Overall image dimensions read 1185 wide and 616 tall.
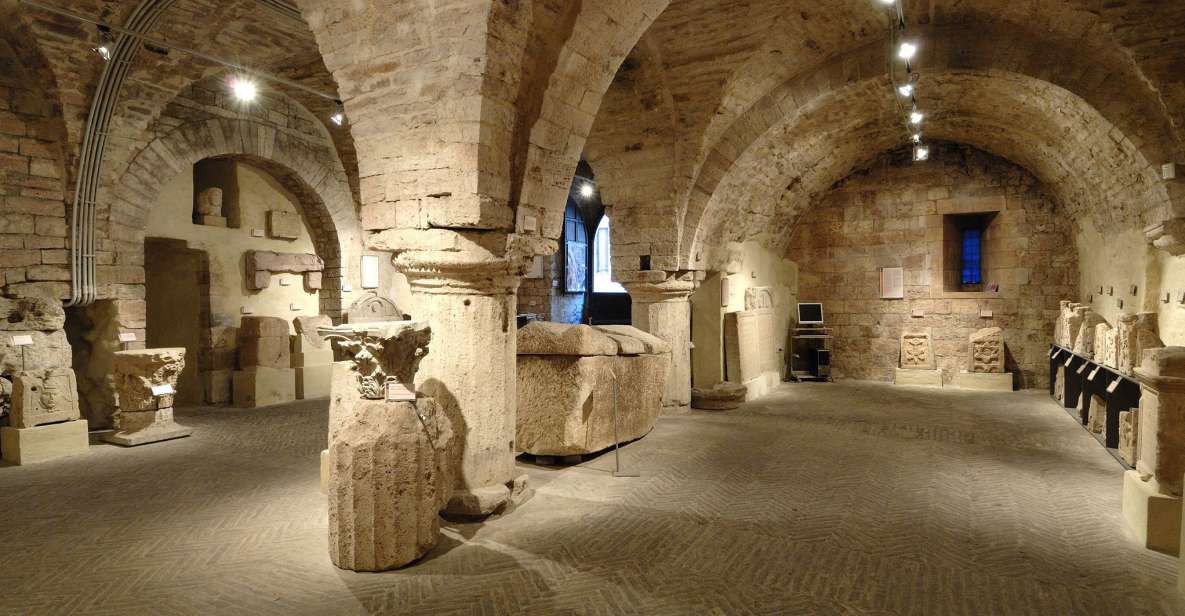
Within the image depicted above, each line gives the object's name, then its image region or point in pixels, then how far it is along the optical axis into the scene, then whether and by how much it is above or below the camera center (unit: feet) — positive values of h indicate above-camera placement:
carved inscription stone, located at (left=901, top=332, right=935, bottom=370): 37.09 -3.05
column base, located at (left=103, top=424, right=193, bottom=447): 22.00 -4.73
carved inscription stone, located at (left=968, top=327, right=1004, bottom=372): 34.88 -2.82
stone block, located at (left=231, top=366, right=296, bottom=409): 30.37 -4.16
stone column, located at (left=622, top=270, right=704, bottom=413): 27.30 -0.60
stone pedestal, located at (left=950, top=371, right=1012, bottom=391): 34.56 -4.45
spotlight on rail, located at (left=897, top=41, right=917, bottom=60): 20.48 +7.91
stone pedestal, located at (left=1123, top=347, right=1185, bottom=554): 12.51 -3.06
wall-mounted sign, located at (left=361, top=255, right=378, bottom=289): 35.68 +1.53
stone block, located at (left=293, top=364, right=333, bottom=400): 32.35 -4.19
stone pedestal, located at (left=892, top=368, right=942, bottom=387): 36.47 -4.49
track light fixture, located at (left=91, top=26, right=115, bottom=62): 20.95 +8.39
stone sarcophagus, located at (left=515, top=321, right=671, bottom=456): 18.10 -2.51
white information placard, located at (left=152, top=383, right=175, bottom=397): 22.51 -3.16
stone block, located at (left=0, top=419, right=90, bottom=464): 19.84 -4.47
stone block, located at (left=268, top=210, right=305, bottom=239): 32.68 +3.81
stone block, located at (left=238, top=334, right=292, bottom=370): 30.91 -2.56
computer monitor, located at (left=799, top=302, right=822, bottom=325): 38.81 -0.91
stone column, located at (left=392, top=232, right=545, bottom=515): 14.05 -1.22
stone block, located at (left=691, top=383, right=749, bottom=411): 29.48 -4.52
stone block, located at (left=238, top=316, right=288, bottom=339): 30.99 -1.32
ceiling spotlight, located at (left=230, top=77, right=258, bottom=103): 25.26 +8.32
